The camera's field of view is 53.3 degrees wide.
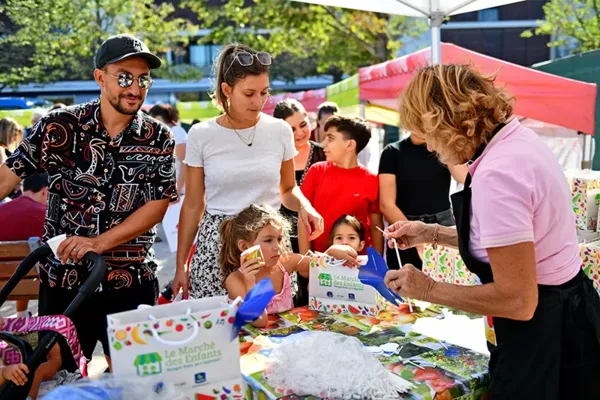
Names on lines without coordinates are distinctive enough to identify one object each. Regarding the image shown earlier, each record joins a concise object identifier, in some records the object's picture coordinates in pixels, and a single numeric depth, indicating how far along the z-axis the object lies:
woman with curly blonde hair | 1.57
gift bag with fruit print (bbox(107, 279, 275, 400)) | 1.50
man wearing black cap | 2.34
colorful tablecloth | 1.83
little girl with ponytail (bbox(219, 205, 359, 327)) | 2.58
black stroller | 1.77
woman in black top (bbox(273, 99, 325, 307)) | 4.22
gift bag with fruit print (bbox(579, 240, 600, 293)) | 2.49
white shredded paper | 1.74
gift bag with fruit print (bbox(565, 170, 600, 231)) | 2.75
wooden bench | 3.70
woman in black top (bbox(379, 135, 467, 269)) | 3.67
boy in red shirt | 3.49
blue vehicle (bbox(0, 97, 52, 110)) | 14.43
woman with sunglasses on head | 2.77
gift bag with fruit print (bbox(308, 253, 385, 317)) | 2.50
